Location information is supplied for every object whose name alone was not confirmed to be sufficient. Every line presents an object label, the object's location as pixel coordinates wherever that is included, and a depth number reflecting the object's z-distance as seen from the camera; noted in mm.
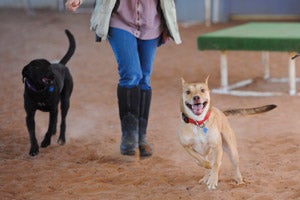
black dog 10852
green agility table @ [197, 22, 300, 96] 14750
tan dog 8523
